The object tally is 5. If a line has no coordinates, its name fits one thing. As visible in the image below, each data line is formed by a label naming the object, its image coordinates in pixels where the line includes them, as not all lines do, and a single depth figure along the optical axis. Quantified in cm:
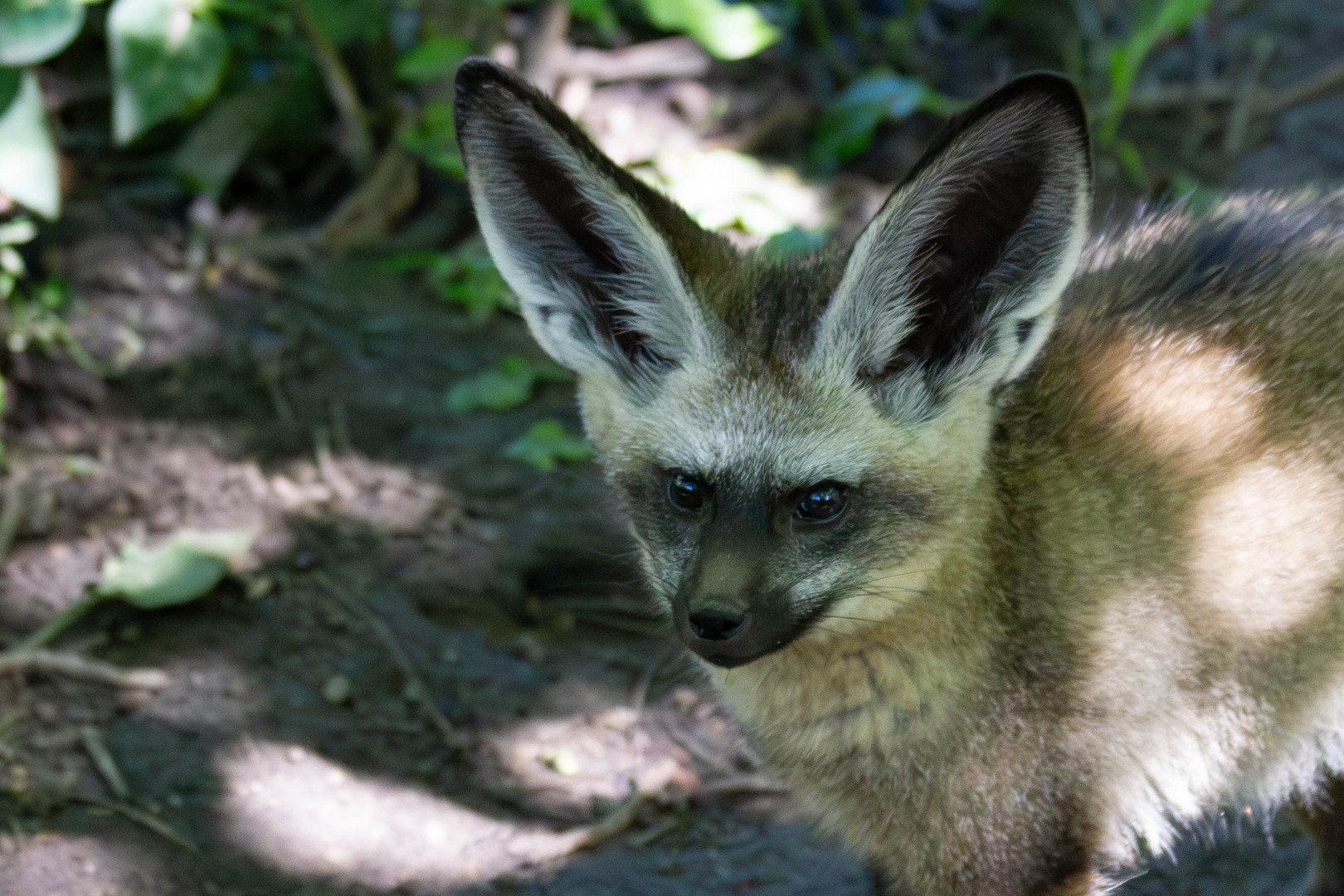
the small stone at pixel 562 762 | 751
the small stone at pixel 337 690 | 754
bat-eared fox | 502
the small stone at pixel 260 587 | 802
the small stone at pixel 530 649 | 821
